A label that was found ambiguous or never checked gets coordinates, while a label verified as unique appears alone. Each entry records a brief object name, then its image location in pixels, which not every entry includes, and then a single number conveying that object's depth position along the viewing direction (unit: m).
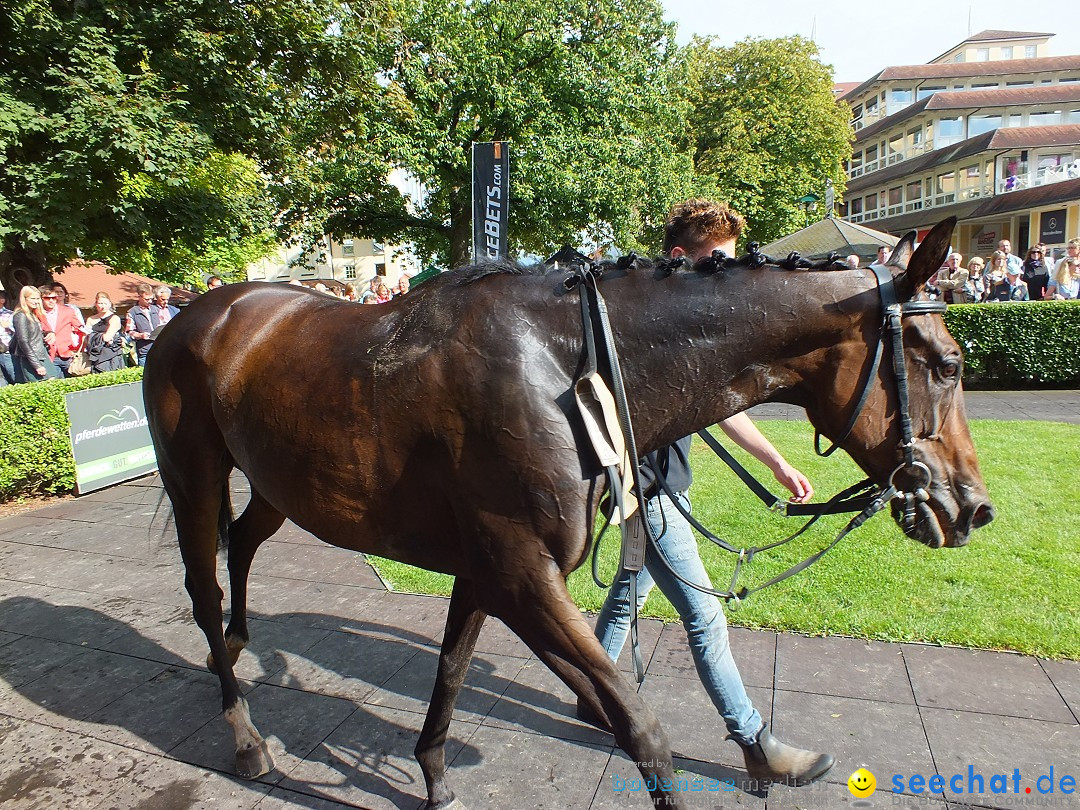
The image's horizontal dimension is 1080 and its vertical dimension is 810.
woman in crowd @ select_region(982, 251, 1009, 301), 15.08
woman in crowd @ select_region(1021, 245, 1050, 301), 15.27
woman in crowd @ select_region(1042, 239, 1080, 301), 13.54
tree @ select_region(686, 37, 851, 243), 27.58
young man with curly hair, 2.49
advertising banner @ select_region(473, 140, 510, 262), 8.12
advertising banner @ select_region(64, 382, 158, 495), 7.32
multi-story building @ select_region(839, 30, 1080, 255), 35.91
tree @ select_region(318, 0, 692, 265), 18.08
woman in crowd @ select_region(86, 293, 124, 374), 10.16
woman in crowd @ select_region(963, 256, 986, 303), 15.02
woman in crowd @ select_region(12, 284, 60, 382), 9.06
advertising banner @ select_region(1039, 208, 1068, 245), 34.03
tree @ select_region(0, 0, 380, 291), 9.59
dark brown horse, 1.92
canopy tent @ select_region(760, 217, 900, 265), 14.14
